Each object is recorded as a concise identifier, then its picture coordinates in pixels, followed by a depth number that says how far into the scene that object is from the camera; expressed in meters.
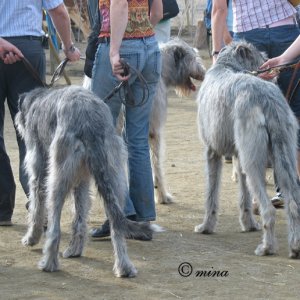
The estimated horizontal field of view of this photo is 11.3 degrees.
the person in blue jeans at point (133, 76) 9.72
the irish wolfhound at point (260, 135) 9.64
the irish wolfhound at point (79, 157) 8.88
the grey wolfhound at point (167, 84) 13.12
